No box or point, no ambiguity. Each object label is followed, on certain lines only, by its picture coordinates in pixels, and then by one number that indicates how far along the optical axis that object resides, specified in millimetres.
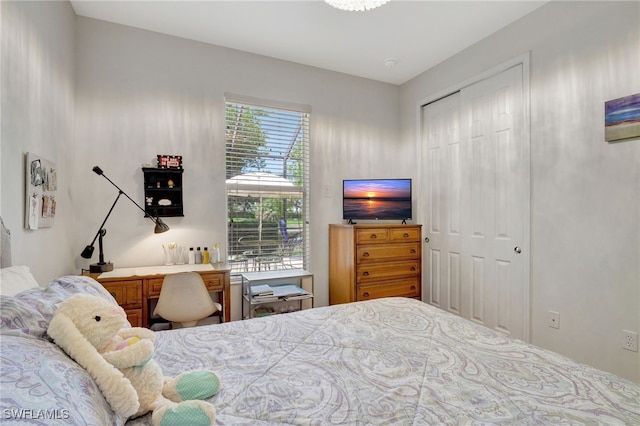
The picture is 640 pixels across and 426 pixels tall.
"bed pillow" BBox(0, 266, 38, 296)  1019
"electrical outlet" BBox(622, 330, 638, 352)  2004
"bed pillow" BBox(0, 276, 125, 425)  562
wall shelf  2832
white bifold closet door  2713
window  3246
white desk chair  2354
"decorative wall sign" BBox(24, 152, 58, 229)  1700
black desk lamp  2494
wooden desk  2355
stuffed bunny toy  792
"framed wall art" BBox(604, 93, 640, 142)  2004
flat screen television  3549
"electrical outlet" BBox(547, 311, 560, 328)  2430
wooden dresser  3209
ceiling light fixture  2090
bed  687
